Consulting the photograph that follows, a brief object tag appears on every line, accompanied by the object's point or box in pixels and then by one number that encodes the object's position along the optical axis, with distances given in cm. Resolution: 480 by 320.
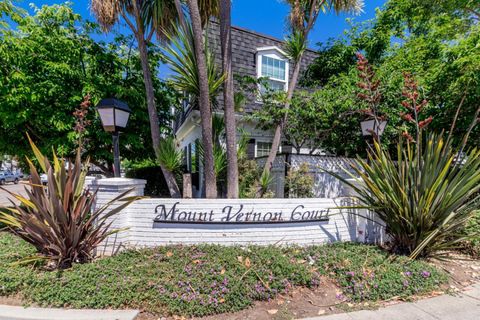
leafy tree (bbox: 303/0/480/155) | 645
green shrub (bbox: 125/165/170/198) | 943
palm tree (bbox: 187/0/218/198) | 455
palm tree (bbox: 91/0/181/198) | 525
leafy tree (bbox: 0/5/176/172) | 554
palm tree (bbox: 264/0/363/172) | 618
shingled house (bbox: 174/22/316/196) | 846
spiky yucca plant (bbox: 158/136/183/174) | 511
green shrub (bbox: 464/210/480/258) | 444
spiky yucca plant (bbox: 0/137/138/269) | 340
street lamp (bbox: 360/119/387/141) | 524
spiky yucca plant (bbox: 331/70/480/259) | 375
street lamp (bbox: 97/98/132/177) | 420
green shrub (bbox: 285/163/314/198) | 591
